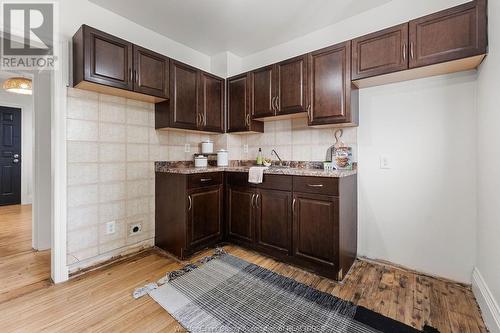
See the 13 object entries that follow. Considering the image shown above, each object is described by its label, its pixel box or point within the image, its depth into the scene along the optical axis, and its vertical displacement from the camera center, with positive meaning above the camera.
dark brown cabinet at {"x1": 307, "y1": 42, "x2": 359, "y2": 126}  2.07 +0.73
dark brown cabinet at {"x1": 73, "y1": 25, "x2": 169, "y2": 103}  1.83 +0.88
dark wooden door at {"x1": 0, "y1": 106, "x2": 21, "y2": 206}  4.54 +0.20
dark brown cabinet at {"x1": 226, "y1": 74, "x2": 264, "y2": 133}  2.77 +0.75
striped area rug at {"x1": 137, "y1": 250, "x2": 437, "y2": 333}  1.39 -0.98
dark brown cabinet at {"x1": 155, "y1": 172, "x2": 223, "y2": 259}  2.26 -0.49
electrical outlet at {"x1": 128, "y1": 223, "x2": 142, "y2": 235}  2.41 -0.68
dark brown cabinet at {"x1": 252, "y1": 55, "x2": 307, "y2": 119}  2.32 +0.85
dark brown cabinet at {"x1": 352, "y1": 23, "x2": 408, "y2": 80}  1.80 +0.95
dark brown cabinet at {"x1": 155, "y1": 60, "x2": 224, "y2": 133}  2.44 +0.74
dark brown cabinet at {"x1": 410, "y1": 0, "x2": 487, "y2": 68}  1.53 +0.95
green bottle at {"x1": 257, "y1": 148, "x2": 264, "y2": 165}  2.90 +0.07
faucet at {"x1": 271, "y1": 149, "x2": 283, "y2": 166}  2.84 +0.14
